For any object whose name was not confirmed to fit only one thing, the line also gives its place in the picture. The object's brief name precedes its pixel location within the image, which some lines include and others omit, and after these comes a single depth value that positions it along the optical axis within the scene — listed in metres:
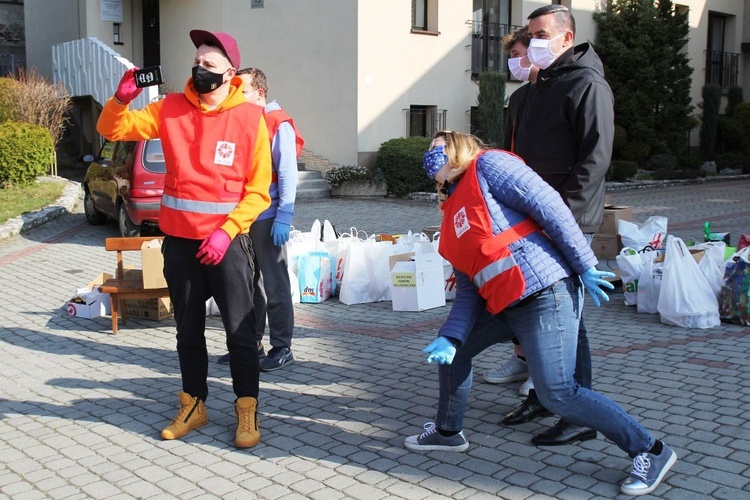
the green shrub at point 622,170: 21.50
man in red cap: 4.31
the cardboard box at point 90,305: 7.47
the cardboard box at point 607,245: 8.88
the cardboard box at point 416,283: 7.67
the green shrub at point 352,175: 18.17
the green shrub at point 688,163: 23.53
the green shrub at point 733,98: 26.89
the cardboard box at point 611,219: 8.88
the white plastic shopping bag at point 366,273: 8.06
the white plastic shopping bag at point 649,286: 7.32
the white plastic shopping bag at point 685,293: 6.83
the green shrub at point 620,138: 22.17
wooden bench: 6.84
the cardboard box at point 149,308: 7.30
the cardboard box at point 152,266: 6.73
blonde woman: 3.71
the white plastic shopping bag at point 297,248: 8.01
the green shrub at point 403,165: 18.00
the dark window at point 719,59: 27.22
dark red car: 10.80
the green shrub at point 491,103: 19.47
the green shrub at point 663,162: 22.61
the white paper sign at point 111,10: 22.16
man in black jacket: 4.34
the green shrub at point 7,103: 17.70
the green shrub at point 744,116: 25.48
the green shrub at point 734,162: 25.28
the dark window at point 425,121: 19.64
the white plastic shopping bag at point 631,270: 7.57
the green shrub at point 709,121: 24.91
